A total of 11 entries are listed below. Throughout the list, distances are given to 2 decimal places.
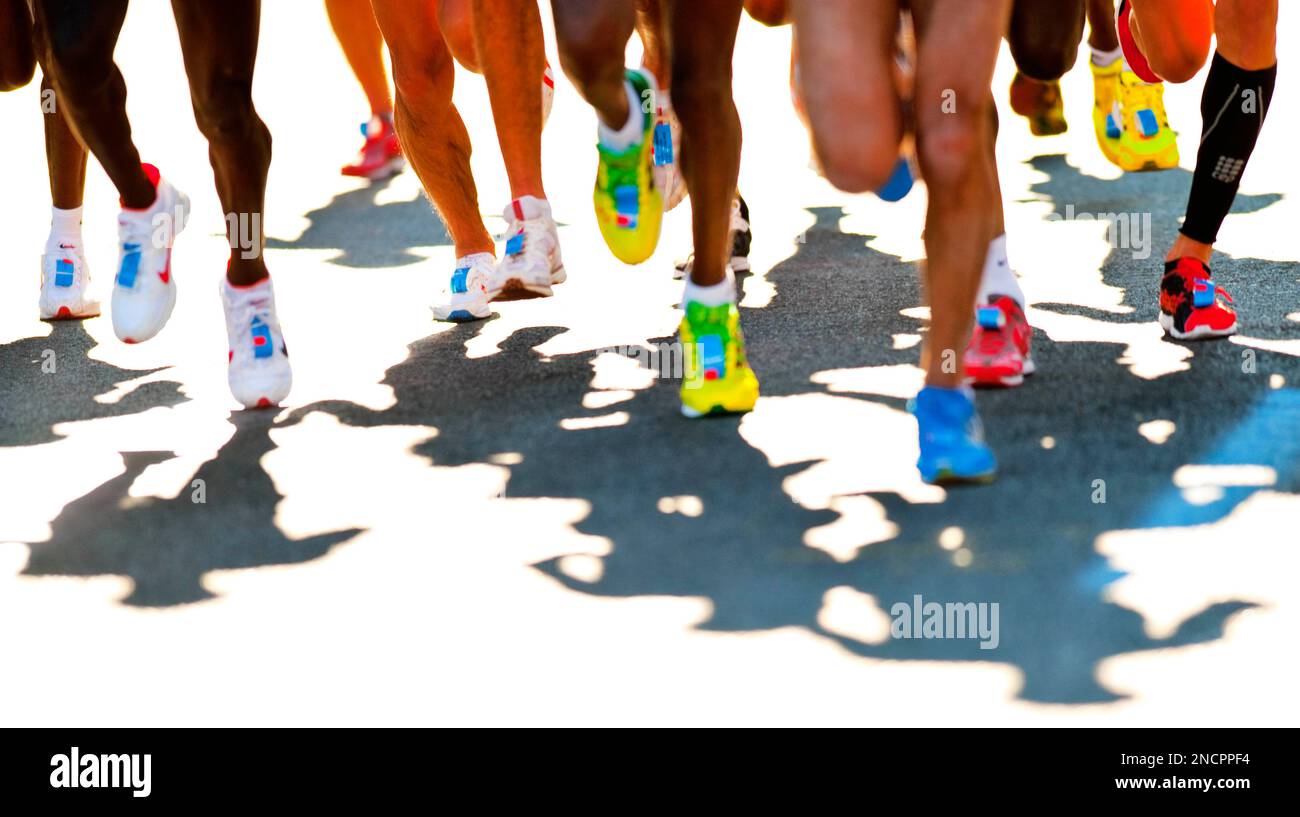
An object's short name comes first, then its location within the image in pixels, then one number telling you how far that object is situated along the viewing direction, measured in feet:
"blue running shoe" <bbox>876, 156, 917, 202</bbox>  15.89
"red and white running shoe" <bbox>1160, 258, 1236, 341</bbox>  16.16
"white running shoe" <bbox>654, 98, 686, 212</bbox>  16.34
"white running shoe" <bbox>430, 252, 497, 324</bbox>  19.20
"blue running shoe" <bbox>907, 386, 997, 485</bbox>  12.66
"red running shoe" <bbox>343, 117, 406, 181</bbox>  29.27
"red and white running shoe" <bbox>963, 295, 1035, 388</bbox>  15.12
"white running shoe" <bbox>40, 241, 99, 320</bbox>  20.79
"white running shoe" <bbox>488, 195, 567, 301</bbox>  17.95
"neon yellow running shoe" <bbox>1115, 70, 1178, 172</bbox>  23.67
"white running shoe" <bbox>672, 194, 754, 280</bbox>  21.06
